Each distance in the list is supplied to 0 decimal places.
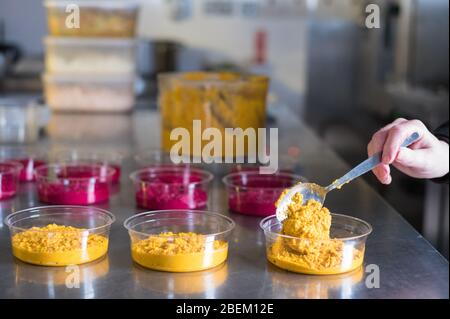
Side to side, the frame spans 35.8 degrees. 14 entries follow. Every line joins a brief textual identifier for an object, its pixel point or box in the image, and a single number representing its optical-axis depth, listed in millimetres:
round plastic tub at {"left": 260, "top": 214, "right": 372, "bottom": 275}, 1172
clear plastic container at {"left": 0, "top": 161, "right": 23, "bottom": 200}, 1633
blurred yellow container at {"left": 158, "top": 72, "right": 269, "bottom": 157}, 2148
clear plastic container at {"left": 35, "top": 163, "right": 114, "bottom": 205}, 1610
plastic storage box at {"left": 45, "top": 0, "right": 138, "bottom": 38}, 2898
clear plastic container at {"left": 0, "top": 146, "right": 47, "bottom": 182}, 1840
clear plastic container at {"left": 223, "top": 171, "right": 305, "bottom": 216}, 1543
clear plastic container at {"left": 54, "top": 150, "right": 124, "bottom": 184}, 1854
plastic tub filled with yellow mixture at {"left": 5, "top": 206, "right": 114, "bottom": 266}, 1197
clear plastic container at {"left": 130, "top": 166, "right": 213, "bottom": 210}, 1572
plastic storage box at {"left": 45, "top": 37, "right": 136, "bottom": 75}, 2943
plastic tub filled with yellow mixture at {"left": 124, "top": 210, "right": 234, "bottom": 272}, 1176
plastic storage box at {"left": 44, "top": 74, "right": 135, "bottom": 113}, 2955
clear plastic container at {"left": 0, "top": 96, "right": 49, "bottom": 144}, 2328
